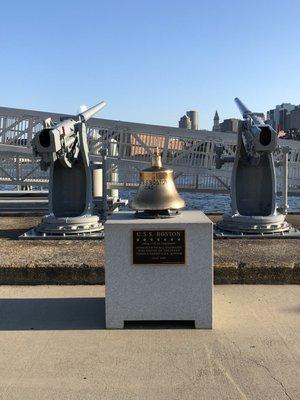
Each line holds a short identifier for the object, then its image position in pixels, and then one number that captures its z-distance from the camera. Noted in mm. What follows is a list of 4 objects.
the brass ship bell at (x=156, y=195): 4777
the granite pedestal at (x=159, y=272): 4445
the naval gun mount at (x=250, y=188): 8758
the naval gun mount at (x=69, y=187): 8602
